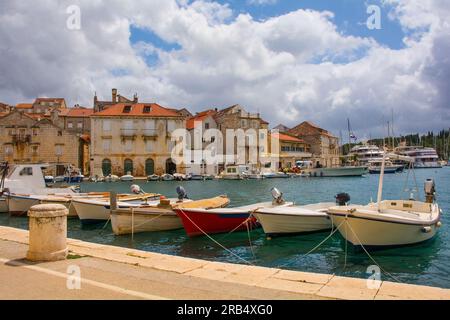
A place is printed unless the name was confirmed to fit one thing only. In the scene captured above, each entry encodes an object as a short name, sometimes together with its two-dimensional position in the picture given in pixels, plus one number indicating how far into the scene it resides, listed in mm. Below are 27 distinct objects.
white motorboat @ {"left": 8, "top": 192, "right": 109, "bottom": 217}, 22016
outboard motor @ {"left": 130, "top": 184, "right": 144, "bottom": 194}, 23562
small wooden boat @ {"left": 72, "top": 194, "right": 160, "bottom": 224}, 19484
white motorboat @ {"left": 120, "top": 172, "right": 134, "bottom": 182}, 62806
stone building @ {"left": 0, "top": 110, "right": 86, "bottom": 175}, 64750
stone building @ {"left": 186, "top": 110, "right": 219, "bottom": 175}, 71375
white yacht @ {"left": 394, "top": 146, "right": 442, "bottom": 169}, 126375
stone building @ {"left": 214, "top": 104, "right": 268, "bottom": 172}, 75500
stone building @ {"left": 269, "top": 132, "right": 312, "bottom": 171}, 83938
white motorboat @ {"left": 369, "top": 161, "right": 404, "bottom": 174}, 84788
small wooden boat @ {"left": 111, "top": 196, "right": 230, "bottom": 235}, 16484
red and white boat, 15695
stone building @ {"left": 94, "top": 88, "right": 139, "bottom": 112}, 78938
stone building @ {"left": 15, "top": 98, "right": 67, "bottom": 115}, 98875
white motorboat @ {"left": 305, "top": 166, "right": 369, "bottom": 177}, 73562
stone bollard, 7645
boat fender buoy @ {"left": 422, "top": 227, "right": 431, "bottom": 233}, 13517
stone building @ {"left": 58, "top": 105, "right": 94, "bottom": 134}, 77812
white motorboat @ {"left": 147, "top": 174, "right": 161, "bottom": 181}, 63375
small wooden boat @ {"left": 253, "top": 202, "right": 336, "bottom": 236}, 15086
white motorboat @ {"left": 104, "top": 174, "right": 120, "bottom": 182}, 62872
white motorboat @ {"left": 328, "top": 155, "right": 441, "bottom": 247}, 12328
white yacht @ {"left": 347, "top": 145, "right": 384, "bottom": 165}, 114250
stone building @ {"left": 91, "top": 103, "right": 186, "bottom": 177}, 66188
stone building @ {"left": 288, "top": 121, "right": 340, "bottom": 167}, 95875
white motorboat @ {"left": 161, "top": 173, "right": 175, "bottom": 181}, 63906
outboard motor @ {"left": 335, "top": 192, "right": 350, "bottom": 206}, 16406
